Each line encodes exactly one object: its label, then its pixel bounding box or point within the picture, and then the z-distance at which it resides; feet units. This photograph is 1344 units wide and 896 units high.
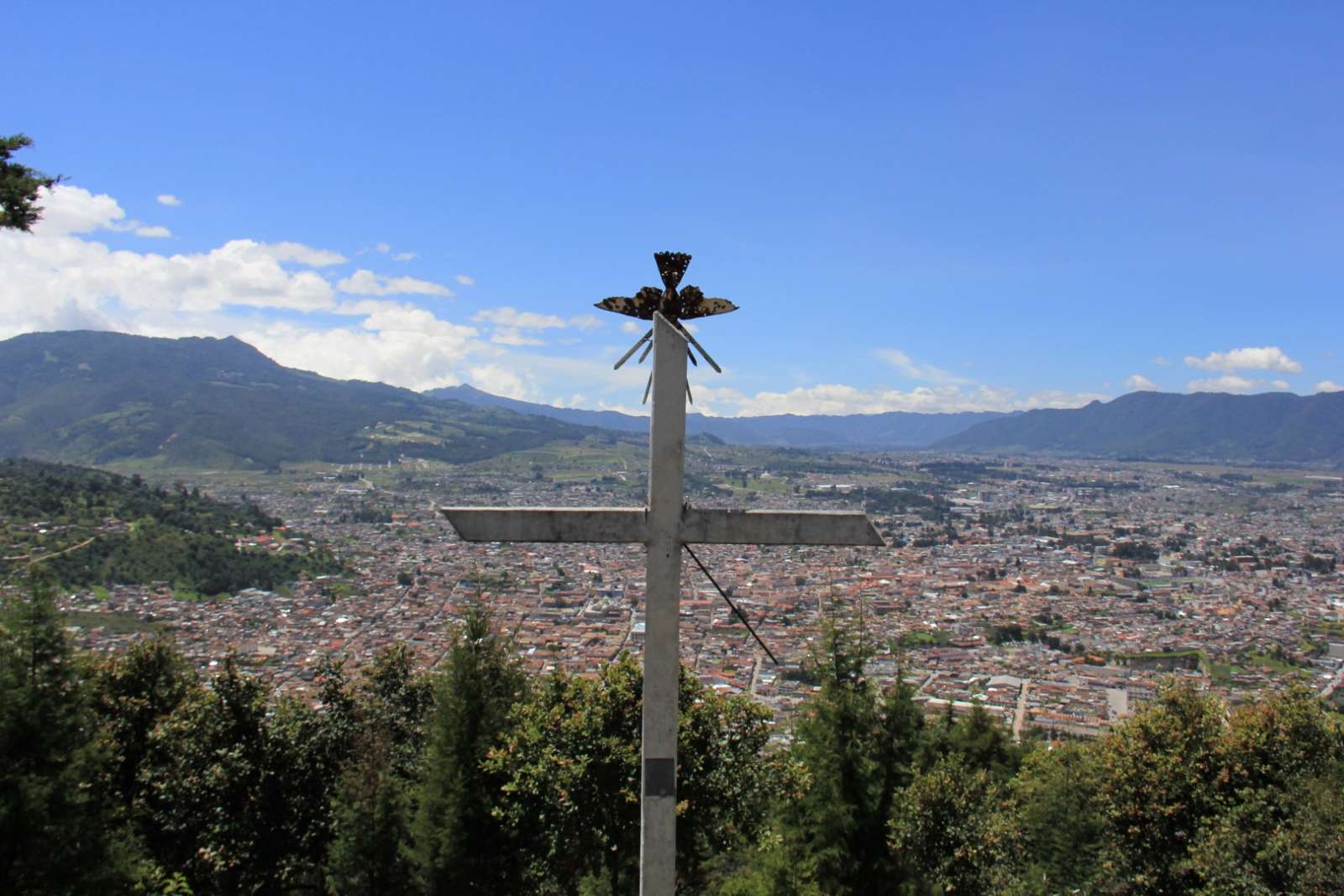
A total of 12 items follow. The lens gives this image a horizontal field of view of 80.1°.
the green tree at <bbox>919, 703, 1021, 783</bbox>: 59.82
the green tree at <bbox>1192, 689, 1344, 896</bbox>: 25.44
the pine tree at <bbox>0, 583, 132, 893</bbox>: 20.44
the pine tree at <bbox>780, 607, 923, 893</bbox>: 26.68
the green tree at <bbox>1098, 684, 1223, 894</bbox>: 30.89
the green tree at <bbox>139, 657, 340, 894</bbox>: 30.25
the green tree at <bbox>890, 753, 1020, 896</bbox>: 33.60
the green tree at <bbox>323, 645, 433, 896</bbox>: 28.94
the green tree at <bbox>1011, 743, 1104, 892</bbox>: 35.01
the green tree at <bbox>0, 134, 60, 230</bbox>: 22.18
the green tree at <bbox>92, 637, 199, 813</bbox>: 30.78
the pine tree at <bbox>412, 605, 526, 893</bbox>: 28.40
